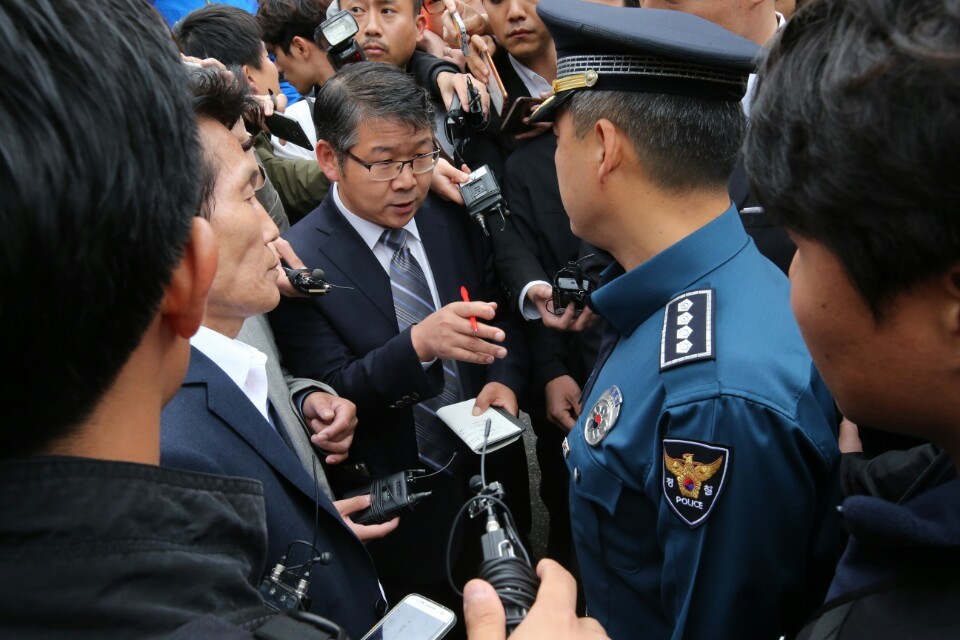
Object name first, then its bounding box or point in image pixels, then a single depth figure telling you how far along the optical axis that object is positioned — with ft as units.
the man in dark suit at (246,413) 4.56
